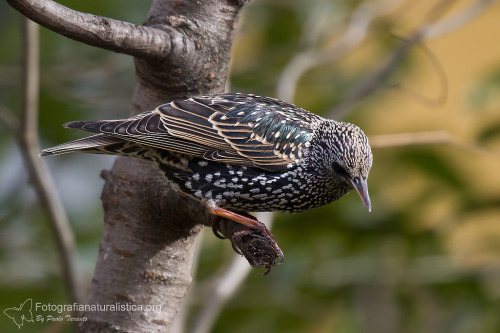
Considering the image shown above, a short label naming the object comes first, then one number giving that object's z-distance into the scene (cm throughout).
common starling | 632
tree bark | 610
